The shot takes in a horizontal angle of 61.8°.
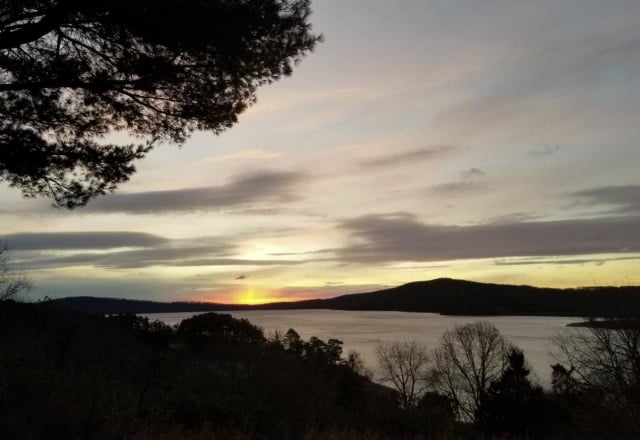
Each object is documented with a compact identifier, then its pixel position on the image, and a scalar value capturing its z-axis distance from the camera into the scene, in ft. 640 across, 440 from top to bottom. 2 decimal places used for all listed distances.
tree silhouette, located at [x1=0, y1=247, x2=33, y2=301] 85.71
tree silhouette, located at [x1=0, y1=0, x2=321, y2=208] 23.99
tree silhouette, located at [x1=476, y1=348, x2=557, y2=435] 106.42
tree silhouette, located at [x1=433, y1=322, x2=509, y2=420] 161.38
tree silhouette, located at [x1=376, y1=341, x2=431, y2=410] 175.11
